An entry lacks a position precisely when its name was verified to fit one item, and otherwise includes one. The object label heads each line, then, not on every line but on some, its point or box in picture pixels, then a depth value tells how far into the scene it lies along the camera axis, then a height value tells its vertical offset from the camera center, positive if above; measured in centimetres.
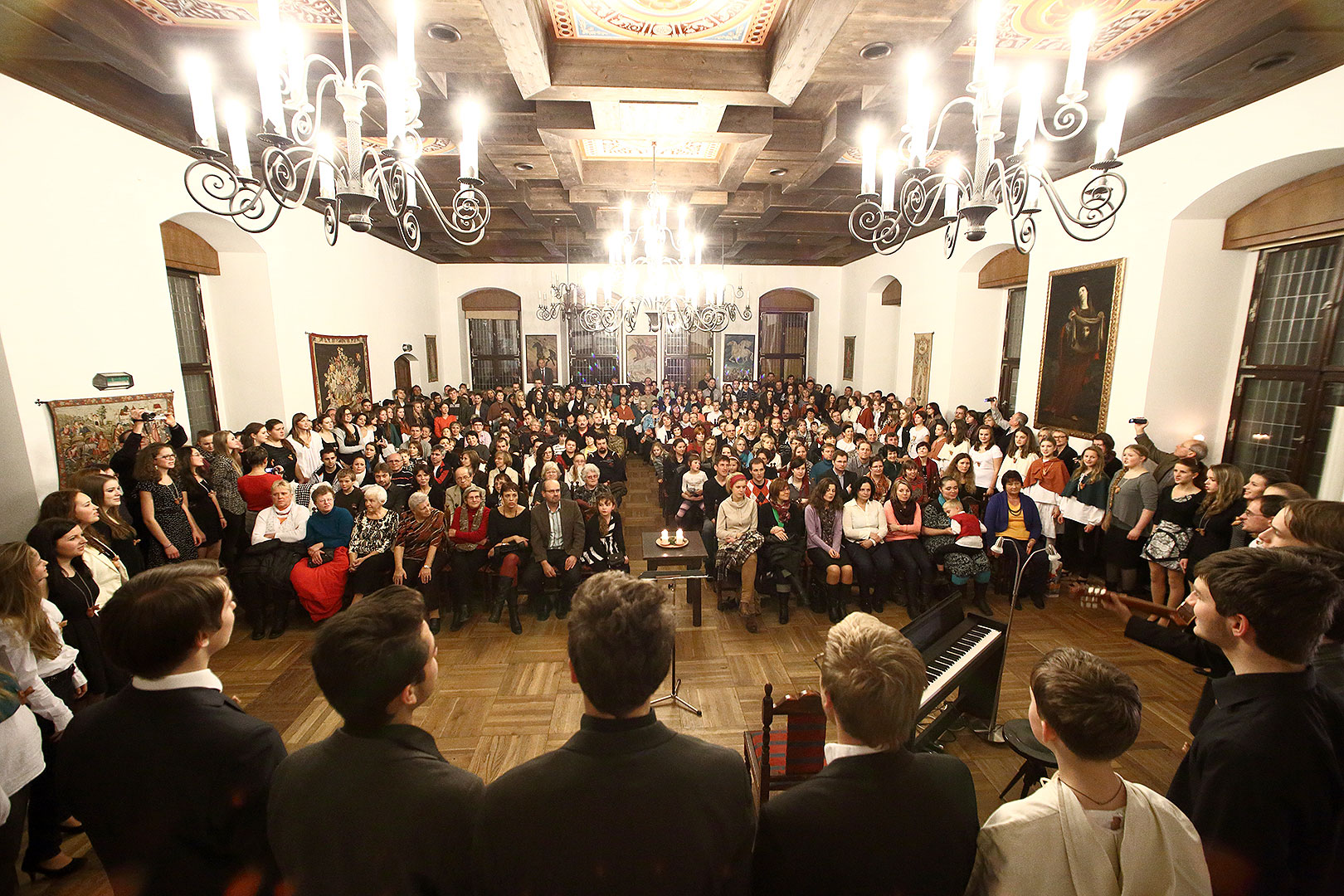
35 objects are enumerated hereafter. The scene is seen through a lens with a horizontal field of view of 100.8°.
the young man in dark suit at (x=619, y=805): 102 -84
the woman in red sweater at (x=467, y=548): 490 -175
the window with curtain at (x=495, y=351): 1481 +2
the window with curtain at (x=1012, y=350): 884 +5
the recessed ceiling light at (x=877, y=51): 359 +197
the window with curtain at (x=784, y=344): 1536 +23
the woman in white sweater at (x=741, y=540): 492 -170
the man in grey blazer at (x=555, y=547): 497 -176
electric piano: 297 -172
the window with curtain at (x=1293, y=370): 465 -14
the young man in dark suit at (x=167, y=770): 130 -98
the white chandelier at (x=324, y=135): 204 +88
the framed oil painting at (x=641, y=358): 1528 -17
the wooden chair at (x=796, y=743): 205 -154
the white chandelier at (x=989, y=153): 207 +87
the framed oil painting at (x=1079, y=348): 612 +7
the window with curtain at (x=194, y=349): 675 +2
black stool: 253 -188
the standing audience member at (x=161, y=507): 433 -122
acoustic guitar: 212 -98
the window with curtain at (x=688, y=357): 1533 -12
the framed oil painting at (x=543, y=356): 1477 -11
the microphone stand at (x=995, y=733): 338 -230
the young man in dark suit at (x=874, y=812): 119 -99
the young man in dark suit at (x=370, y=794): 113 -91
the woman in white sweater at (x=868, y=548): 506 -178
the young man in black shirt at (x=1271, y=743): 147 -105
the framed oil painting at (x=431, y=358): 1351 -14
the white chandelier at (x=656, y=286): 601 +89
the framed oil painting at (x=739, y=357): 1522 -11
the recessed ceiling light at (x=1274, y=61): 383 +203
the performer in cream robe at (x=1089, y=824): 124 -107
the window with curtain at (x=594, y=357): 1516 -13
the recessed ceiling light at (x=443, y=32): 350 +202
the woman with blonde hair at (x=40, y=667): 229 -136
